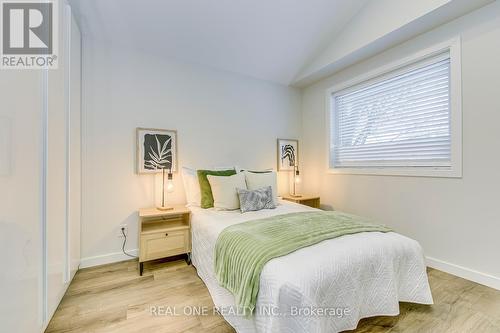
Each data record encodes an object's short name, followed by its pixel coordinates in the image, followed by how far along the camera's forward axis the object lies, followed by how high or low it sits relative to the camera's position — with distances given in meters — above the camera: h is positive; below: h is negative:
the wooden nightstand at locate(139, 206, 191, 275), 2.25 -0.73
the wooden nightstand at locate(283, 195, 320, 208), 3.34 -0.51
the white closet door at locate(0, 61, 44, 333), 1.00 -0.19
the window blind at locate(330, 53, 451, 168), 2.34 +0.57
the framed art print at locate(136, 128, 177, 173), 2.63 +0.19
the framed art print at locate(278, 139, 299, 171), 3.71 +0.20
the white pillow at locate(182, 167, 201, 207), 2.68 -0.27
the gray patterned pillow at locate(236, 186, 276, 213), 2.44 -0.38
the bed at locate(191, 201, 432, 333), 1.14 -0.70
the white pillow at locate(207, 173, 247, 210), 2.48 -0.29
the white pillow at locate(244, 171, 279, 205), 2.71 -0.18
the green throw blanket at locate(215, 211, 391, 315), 1.30 -0.51
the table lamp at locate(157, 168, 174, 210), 2.56 -0.27
